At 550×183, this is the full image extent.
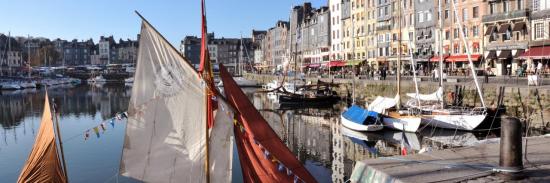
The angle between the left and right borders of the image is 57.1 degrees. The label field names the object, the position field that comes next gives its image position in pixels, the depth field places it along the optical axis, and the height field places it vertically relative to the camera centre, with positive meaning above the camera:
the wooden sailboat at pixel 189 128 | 11.96 -1.16
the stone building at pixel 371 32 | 81.50 +7.67
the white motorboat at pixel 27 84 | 101.32 -0.38
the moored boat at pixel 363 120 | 31.93 -2.66
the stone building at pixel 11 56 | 143.38 +8.11
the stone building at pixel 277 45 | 126.44 +9.28
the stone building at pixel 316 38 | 101.00 +8.73
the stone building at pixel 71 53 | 198.38 +11.30
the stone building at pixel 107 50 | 194.50 +12.11
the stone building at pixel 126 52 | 191.94 +11.22
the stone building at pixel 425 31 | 65.31 +6.30
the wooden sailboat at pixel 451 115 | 29.70 -2.23
